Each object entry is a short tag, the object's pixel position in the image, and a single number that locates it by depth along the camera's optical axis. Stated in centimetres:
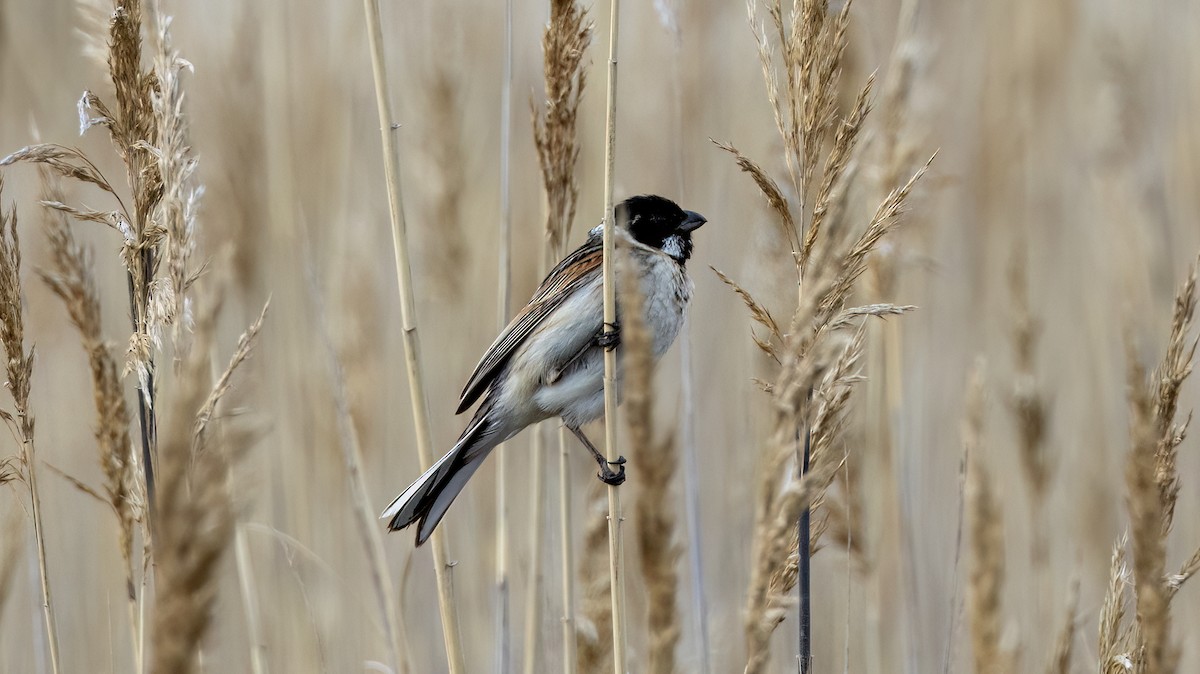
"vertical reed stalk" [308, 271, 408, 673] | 623
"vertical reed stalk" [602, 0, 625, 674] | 617
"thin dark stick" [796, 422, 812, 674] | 615
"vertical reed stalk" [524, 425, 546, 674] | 623
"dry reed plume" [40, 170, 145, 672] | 616
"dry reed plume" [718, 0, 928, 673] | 615
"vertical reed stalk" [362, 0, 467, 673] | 617
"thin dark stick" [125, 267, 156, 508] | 615
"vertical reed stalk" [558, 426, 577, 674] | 622
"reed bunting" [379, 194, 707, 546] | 627
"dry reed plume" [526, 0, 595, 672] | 619
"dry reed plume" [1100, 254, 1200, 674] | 583
